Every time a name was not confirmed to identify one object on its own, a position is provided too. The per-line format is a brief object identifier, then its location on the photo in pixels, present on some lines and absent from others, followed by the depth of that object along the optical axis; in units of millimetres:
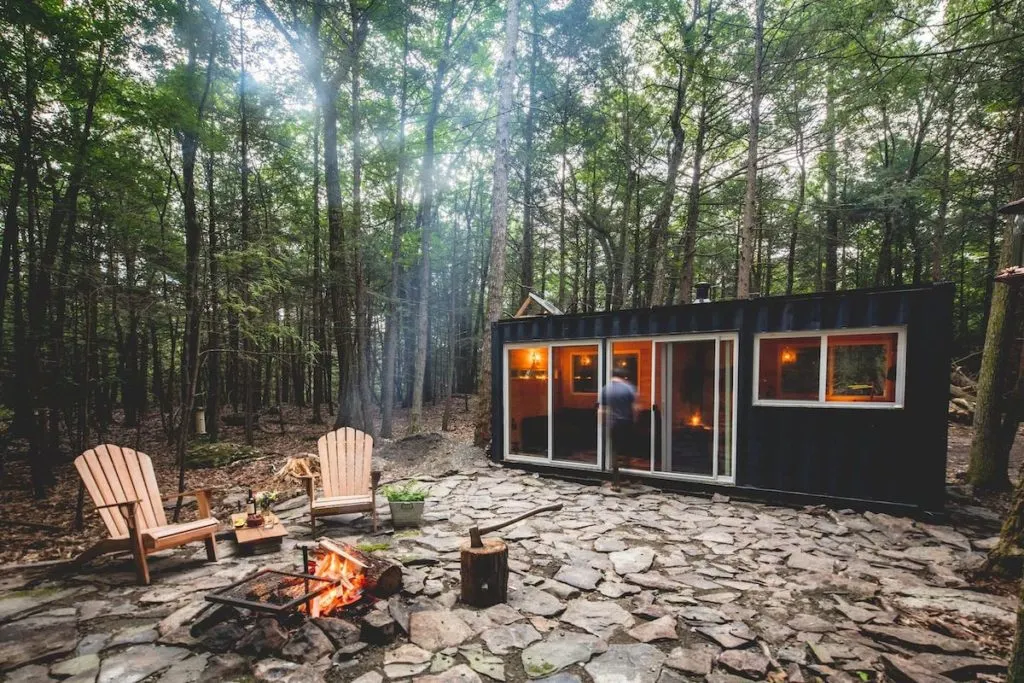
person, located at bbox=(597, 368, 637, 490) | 6172
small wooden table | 3691
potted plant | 4336
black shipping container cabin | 4441
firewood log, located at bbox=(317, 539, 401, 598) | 2896
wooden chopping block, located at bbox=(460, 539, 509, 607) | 2887
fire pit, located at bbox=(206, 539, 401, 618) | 2555
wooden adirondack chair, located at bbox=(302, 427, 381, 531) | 4281
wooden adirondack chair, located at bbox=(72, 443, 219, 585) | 3188
